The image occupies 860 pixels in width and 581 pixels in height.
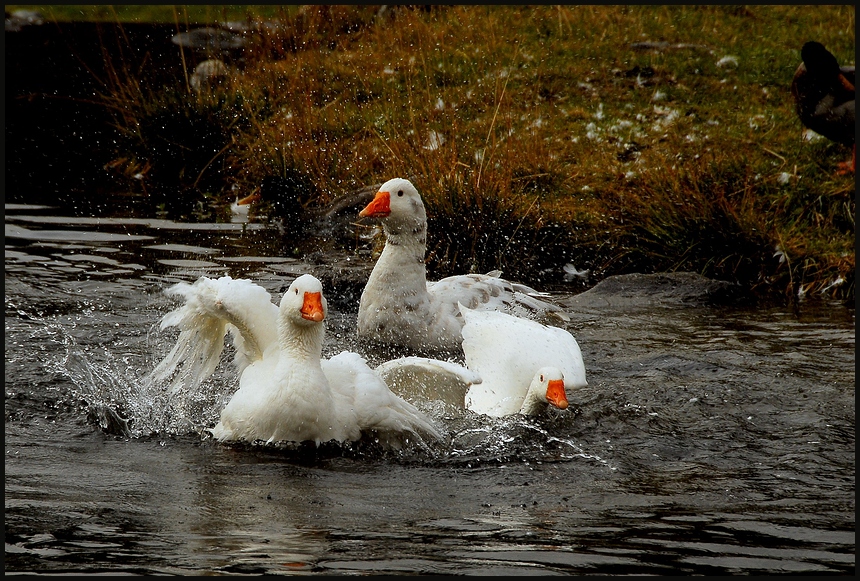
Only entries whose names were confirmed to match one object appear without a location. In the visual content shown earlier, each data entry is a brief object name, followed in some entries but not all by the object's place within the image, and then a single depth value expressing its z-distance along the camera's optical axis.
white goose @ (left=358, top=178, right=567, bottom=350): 14.15
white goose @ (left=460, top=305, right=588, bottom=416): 11.57
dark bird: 20.11
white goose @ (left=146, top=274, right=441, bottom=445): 10.15
